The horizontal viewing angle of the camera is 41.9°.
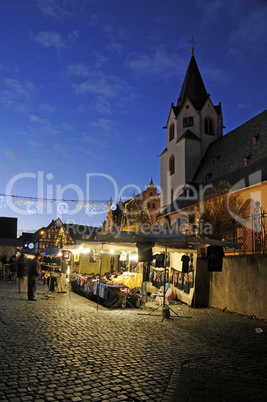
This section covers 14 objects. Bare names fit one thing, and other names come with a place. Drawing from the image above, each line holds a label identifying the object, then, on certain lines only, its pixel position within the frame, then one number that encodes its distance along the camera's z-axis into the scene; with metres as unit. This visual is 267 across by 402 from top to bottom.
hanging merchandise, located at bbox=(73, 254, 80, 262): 22.94
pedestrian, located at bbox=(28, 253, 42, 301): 14.68
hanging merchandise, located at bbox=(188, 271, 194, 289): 14.53
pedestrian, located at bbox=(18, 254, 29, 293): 16.98
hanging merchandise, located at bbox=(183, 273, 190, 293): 14.83
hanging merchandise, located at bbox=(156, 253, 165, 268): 14.11
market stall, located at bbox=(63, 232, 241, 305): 12.55
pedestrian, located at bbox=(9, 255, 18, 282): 24.94
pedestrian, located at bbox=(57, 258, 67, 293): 17.81
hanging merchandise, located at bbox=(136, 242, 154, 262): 12.98
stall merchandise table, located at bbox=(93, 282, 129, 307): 13.80
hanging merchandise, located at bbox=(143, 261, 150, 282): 15.39
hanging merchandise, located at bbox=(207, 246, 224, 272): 12.59
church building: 32.62
